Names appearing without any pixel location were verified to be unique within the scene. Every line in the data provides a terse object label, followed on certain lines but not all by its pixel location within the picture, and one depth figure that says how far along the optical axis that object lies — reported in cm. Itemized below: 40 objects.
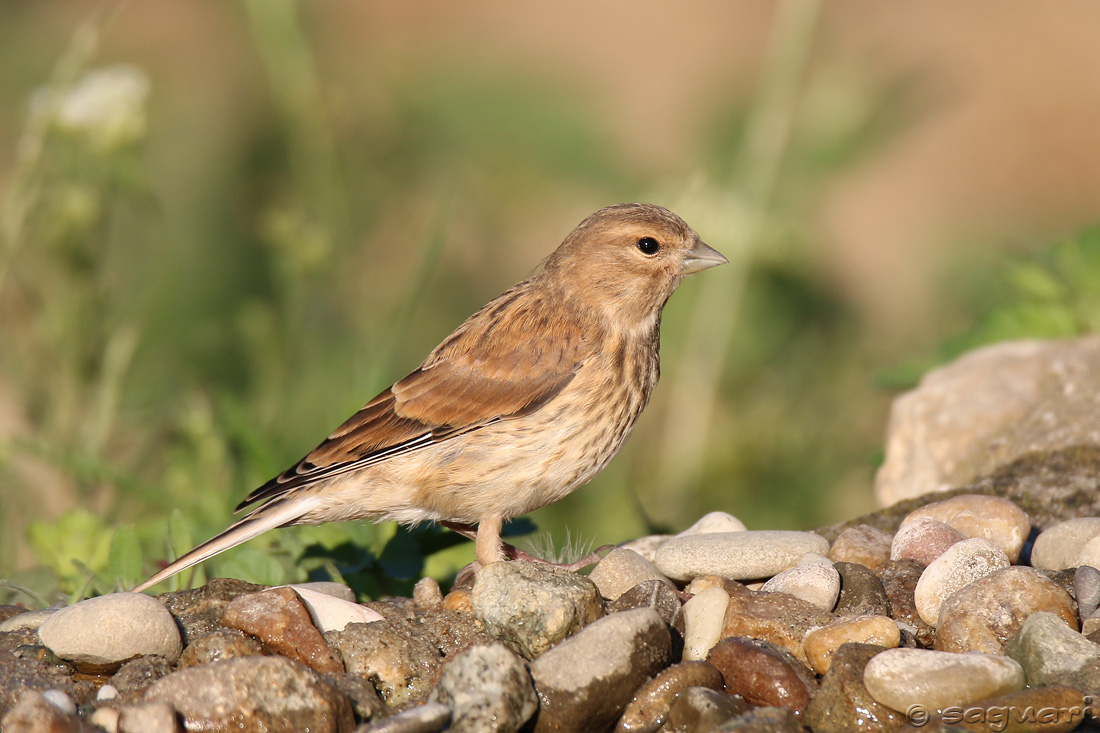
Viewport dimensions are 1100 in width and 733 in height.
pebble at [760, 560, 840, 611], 618
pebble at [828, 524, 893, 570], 683
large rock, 843
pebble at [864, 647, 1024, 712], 507
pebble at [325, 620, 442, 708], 582
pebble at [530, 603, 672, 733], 548
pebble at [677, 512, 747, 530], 752
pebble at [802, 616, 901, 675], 563
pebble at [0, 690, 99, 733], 492
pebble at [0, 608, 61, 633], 613
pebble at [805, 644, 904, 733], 521
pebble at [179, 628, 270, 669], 573
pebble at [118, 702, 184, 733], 510
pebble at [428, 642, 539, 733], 525
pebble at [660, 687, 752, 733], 523
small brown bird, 762
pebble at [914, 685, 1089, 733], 496
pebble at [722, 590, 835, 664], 594
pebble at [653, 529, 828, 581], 664
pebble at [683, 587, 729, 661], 609
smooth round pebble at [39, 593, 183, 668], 570
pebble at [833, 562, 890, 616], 616
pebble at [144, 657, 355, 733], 523
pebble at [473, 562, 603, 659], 593
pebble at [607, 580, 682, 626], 611
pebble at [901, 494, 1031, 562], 671
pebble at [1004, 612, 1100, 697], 527
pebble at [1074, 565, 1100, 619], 582
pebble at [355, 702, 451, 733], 500
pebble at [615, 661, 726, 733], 547
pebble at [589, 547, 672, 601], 663
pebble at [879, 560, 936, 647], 620
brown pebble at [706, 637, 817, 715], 548
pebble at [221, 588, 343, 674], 582
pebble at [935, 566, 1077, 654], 573
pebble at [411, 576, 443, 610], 678
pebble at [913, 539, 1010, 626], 613
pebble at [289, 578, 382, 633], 619
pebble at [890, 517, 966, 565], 662
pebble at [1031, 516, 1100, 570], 651
